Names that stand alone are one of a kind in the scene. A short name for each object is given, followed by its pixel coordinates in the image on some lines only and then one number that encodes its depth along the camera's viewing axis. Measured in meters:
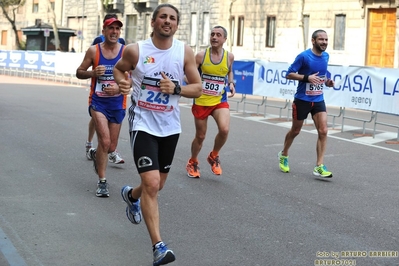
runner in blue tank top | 8.80
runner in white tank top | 6.03
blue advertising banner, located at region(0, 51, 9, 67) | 42.69
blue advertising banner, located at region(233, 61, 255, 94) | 20.27
